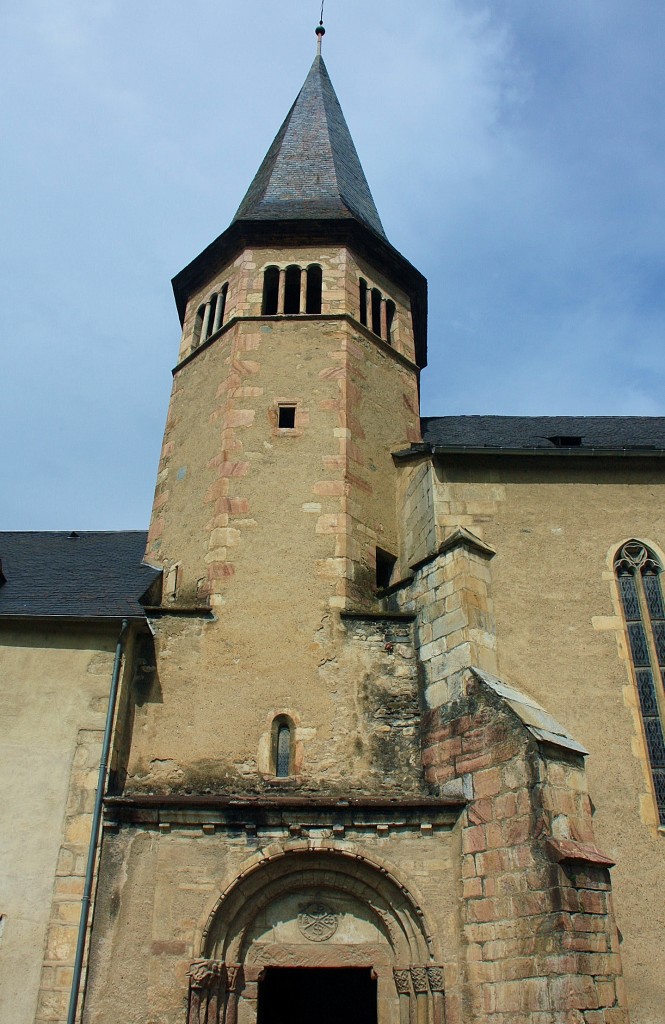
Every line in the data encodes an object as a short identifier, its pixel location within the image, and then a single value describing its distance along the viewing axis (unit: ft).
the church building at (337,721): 27.61
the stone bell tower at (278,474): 33.01
